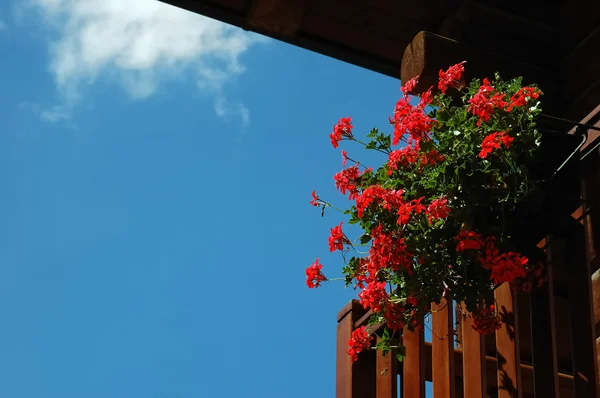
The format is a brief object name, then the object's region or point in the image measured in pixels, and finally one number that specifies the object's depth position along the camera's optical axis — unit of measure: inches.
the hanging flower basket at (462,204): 102.5
